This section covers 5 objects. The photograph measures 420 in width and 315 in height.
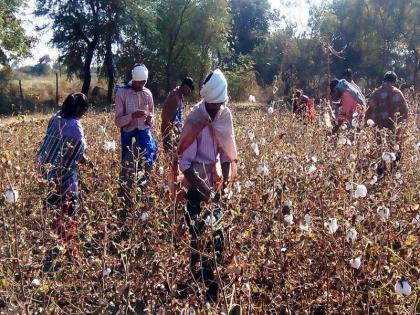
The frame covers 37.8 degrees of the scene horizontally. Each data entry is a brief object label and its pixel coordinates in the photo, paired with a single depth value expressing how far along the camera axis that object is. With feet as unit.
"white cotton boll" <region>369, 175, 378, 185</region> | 9.71
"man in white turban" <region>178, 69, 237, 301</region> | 10.09
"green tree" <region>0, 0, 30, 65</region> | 78.75
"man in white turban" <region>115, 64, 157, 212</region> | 15.57
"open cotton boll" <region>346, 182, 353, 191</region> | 8.29
